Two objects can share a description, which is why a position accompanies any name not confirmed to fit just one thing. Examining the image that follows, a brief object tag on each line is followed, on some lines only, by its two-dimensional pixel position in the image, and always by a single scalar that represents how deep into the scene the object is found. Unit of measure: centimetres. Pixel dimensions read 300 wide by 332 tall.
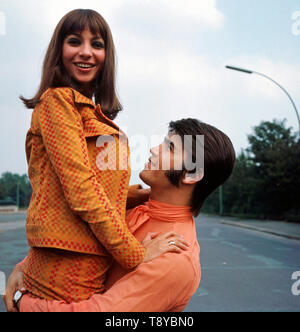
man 147
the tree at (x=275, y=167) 2533
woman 137
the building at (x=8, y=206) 5137
